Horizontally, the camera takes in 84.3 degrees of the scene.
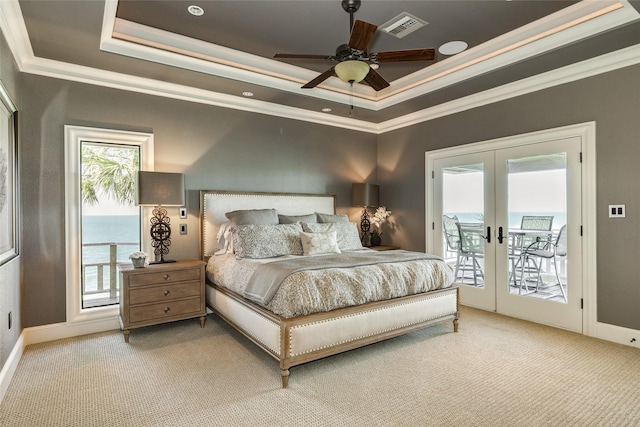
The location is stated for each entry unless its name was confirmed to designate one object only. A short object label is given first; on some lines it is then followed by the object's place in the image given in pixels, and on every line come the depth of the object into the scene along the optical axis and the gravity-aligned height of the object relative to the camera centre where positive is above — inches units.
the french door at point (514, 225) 147.9 -7.0
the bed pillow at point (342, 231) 170.6 -9.9
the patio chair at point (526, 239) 155.7 -13.3
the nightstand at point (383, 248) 203.6 -21.7
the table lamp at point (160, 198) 144.2 +6.0
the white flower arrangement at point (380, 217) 225.9 -3.8
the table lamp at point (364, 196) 215.9 +9.5
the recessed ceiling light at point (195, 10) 119.1 +69.1
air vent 125.9 +68.7
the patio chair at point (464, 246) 183.5 -19.1
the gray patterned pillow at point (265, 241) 147.3 -12.5
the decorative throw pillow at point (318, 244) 155.3 -14.4
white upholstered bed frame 104.9 -37.1
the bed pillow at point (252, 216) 165.0 -2.3
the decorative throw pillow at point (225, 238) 161.6 -12.5
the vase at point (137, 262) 140.9 -19.9
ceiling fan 105.3 +47.7
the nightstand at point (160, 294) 136.9 -33.1
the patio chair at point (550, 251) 149.7 -18.0
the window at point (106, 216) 151.6 -1.6
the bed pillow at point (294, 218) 179.8 -3.4
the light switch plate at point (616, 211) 133.0 -0.5
